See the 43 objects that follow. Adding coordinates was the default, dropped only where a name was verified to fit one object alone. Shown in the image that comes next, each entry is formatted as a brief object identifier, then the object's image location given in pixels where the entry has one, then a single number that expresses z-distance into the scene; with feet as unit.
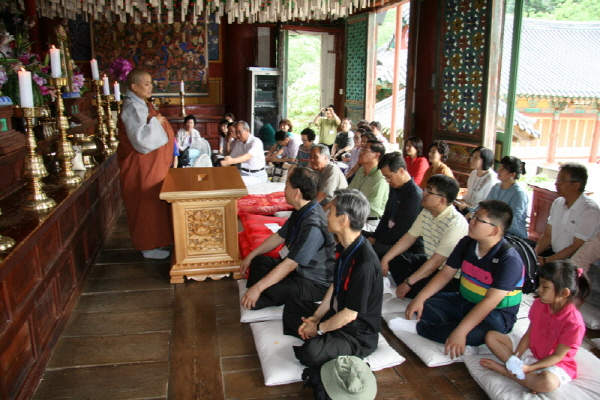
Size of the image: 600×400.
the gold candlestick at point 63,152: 9.23
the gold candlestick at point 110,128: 15.10
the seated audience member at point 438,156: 14.25
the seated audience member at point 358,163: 15.94
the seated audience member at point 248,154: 17.60
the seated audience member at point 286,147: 20.83
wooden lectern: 10.00
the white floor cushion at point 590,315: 8.40
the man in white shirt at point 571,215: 9.21
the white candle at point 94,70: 13.12
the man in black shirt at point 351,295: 6.54
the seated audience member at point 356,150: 17.67
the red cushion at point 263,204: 14.32
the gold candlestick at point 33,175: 7.48
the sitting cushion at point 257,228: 11.27
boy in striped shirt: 7.13
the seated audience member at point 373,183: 12.72
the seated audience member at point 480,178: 12.91
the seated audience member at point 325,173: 12.94
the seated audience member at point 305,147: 18.34
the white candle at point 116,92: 14.28
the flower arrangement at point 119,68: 26.32
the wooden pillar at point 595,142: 31.38
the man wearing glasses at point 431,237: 8.58
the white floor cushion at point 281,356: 6.87
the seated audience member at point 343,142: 21.56
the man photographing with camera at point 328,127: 24.97
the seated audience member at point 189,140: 22.24
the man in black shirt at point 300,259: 8.39
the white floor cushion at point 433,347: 7.35
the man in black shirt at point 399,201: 10.23
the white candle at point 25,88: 6.98
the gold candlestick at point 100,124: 13.52
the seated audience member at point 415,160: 15.35
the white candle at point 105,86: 15.87
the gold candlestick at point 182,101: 25.83
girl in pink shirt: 6.26
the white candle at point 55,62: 8.58
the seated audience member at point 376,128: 19.54
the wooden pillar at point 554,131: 31.55
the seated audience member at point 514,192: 10.85
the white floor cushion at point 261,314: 8.58
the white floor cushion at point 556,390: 6.33
